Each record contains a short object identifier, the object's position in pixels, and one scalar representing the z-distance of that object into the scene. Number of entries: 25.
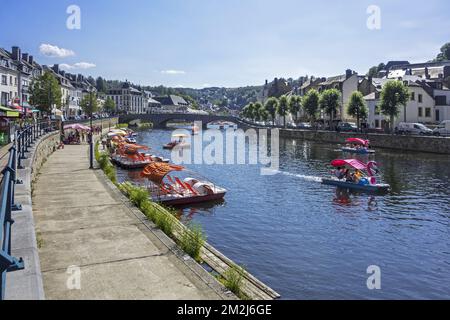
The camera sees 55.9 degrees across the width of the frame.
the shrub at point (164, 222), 14.70
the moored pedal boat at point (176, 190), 26.31
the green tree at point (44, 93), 71.94
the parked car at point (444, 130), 60.50
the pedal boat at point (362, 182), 31.38
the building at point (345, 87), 96.50
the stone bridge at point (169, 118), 137.00
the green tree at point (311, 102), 89.62
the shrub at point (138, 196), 18.16
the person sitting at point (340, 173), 34.22
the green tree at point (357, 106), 74.25
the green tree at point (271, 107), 115.41
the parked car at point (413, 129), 65.06
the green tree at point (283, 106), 105.49
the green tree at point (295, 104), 103.38
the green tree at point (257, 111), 130.86
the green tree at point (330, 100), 84.81
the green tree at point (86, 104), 120.04
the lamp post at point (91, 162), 29.73
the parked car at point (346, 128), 79.06
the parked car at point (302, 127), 93.07
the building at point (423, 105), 78.31
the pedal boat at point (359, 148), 57.21
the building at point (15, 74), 73.69
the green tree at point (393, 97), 65.19
